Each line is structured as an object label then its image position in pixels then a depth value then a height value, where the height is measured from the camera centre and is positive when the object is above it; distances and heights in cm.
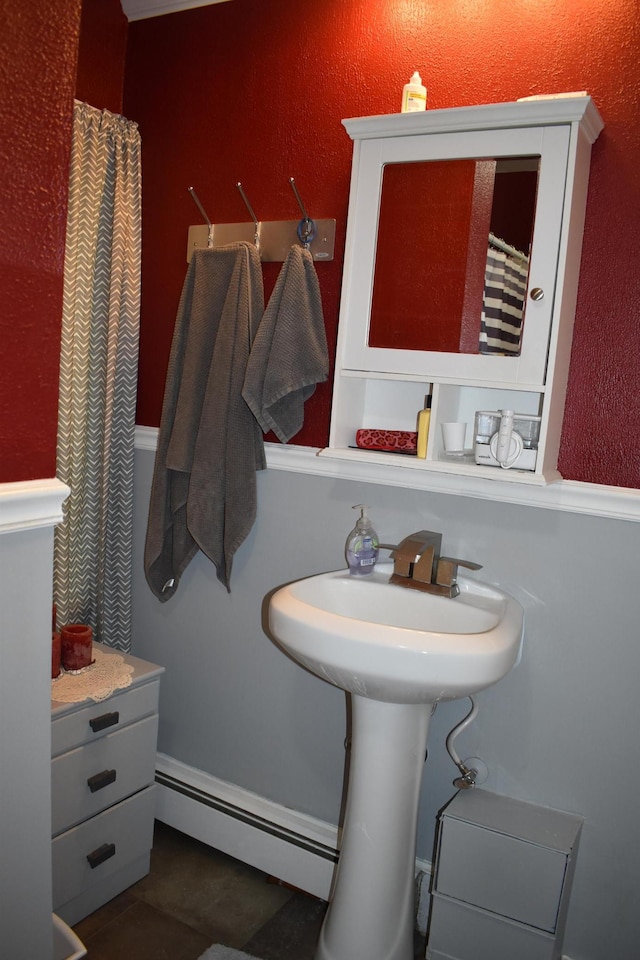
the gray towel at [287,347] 194 +12
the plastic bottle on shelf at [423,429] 180 -6
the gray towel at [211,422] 205 -10
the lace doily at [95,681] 194 -81
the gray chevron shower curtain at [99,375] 221 +1
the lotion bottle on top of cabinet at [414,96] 177 +72
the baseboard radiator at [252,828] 211 -129
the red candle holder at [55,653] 197 -73
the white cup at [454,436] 179 -7
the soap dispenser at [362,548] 191 -38
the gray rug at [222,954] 185 -139
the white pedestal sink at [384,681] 142 -54
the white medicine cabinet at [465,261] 162 +33
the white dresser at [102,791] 189 -109
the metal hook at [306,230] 207 +45
